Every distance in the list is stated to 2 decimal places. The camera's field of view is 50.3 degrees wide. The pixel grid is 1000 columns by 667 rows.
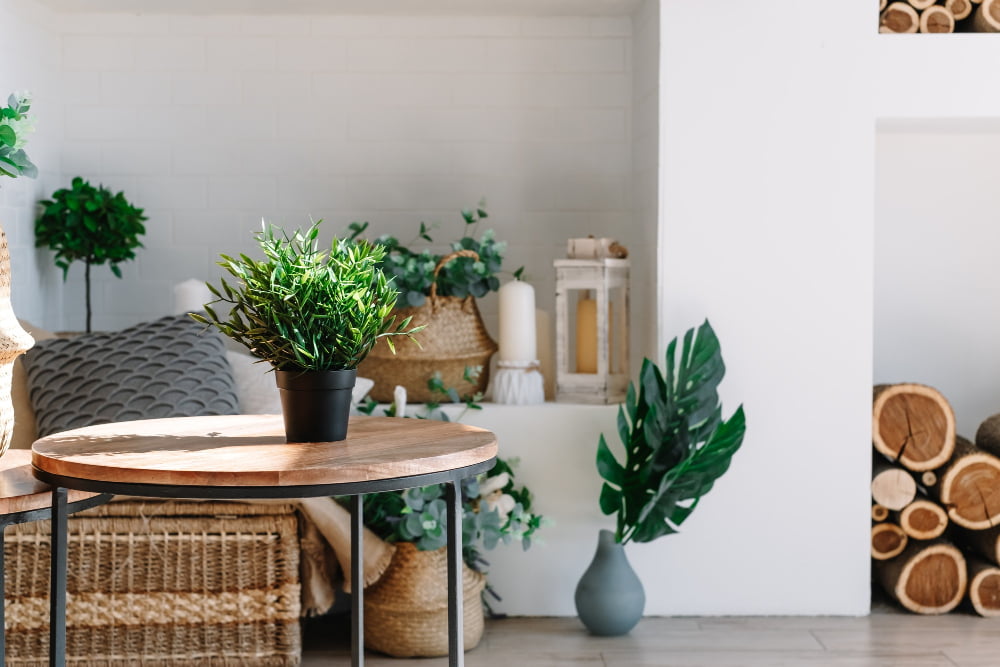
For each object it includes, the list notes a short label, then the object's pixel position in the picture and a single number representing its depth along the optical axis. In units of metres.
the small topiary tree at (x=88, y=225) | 3.29
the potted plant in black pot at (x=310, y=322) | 1.60
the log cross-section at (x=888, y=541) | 3.26
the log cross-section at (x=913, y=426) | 3.19
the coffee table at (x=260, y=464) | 1.41
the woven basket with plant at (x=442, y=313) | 3.17
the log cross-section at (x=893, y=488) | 3.22
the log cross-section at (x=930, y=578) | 3.19
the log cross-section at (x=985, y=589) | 3.17
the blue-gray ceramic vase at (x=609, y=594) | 2.97
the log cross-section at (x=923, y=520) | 3.20
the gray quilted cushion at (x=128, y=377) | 2.73
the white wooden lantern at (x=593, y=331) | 3.21
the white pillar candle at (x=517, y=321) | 3.22
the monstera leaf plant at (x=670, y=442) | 2.96
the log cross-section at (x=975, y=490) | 3.19
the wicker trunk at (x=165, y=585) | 2.66
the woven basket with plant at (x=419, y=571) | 2.85
